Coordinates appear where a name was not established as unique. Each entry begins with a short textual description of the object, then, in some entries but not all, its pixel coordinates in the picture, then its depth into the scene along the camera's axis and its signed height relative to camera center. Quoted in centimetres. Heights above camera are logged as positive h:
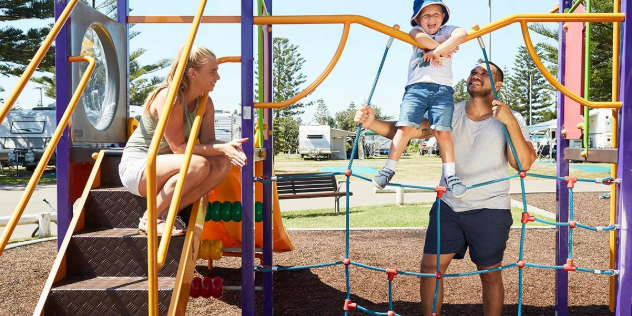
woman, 307 -2
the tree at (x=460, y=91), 7888 +821
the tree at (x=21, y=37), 2152 +419
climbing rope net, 304 -43
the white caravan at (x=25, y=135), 2222 +37
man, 312 -26
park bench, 1015 -81
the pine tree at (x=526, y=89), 5144 +524
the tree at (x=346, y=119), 7712 +387
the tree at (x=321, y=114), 9044 +510
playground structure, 288 -5
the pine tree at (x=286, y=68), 4966 +694
